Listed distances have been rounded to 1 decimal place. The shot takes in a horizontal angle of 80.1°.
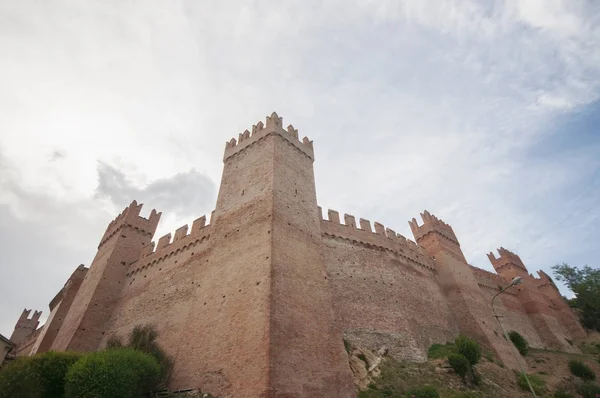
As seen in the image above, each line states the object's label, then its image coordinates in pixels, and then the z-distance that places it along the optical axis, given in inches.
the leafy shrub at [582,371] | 826.5
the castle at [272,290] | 488.4
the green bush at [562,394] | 651.1
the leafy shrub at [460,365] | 624.1
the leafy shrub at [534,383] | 681.3
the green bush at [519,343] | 933.9
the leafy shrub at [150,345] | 554.6
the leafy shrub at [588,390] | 680.4
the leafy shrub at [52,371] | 490.9
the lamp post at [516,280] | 577.1
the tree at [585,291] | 1391.5
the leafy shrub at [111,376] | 447.2
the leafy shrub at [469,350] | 646.5
